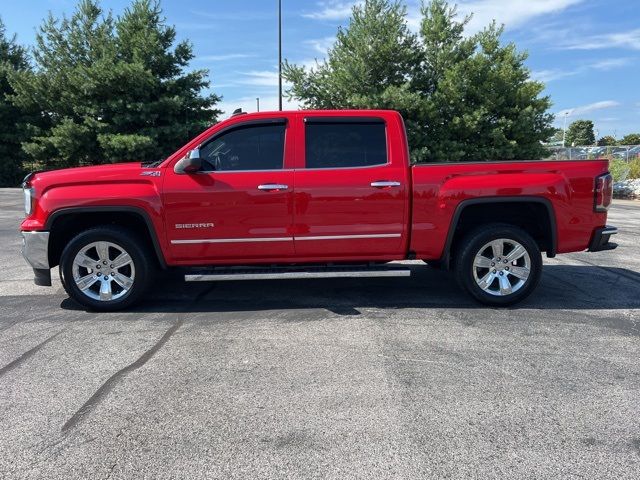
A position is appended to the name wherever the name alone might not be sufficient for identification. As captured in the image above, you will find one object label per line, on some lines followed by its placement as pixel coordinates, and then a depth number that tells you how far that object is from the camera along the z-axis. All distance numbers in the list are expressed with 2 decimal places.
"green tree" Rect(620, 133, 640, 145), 67.62
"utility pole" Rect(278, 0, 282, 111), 22.62
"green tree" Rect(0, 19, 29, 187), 24.25
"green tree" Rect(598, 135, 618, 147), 71.80
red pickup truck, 5.07
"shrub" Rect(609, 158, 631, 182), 23.30
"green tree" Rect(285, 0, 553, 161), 20.70
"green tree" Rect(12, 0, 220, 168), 21.62
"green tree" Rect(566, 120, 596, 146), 90.88
